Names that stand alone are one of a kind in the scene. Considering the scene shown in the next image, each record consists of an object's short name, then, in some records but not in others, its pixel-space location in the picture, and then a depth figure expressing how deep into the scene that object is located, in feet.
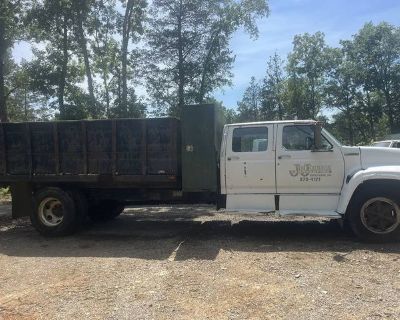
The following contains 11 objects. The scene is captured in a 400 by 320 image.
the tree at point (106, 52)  88.63
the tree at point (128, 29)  87.20
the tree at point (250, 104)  191.77
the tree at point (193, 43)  87.35
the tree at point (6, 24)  85.71
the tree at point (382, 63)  140.46
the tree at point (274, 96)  152.56
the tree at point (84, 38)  84.33
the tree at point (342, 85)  144.15
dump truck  25.41
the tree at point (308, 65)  142.20
